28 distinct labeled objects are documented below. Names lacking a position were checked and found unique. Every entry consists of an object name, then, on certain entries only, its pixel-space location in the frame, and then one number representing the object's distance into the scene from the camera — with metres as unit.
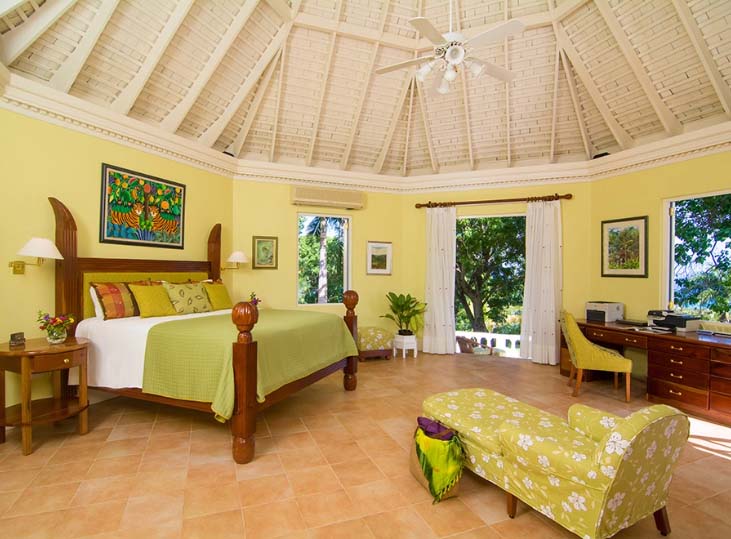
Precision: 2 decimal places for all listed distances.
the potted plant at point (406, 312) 6.63
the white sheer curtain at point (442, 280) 6.71
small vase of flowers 3.22
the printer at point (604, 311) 5.25
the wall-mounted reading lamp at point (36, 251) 3.26
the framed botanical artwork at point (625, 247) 5.25
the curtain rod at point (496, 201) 6.12
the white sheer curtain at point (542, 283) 6.07
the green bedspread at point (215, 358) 2.93
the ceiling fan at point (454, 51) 3.06
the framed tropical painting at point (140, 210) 4.19
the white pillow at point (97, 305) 3.79
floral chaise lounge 1.77
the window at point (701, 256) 4.47
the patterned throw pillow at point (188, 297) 4.28
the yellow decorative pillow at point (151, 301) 3.93
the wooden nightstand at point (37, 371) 2.94
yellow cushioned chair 4.39
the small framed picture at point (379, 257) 6.92
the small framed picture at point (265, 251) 6.16
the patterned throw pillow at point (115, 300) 3.79
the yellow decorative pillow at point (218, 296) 4.80
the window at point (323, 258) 6.64
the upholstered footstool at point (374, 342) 6.25
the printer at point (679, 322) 4.36
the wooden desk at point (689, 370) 3.73
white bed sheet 3.33
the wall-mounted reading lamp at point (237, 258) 5.46
